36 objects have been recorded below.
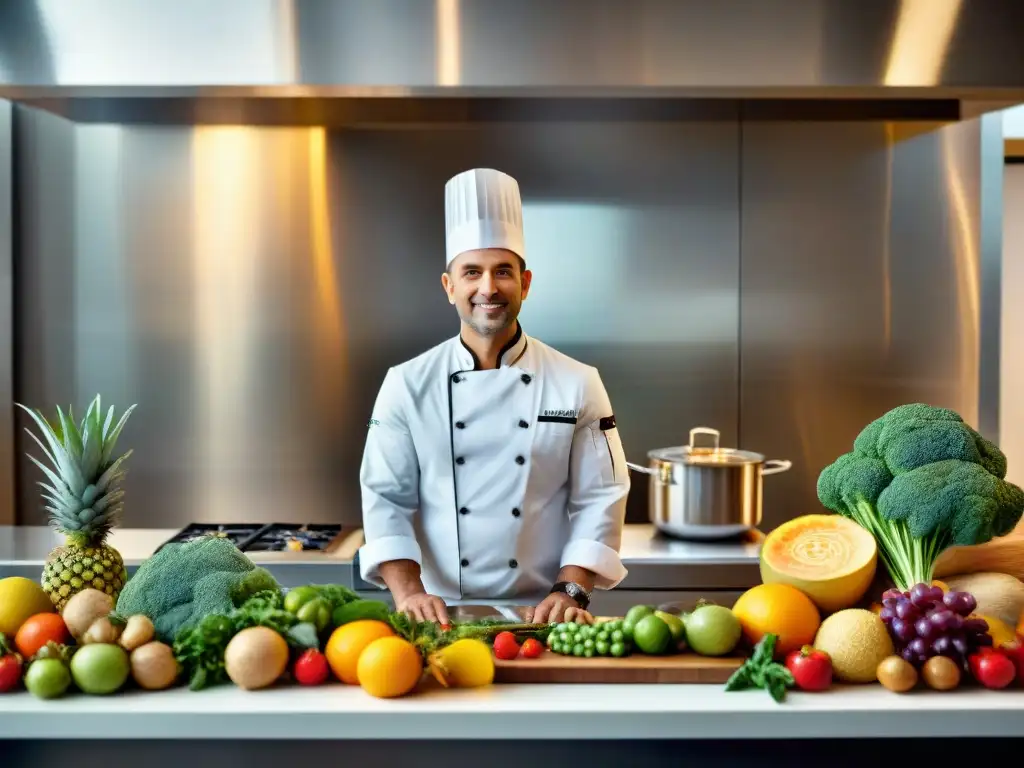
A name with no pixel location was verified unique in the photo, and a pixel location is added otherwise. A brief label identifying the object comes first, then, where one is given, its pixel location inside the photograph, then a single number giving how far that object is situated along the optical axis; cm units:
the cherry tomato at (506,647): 142
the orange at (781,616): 142
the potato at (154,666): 130
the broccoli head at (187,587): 138
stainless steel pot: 284
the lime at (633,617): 144
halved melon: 151
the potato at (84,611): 140
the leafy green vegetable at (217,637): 132
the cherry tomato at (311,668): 133
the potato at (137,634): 131
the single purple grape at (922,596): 137
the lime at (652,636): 142
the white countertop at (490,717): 125
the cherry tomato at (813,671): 133
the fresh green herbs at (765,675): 130
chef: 219
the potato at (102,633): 130
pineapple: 154
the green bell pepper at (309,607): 137
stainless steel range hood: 244
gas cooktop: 288
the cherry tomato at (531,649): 143
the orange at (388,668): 129
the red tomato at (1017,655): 134
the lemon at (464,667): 135
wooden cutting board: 138
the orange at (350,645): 133
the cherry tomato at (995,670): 131
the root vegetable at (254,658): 130
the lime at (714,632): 141
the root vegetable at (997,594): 154
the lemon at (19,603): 142
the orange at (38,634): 137
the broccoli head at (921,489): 149
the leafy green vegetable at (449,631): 138
